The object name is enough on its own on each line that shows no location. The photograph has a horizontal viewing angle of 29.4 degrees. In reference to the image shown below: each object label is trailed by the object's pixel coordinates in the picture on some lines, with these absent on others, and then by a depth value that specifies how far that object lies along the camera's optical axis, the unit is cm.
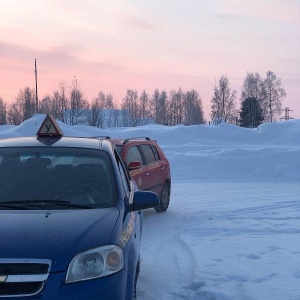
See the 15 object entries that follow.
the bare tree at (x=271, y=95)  8494
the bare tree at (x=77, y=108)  6606
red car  1043
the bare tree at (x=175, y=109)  10531
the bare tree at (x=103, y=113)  6912
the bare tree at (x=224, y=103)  8751
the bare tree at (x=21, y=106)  9059
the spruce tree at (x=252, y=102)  7462
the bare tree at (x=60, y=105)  7102
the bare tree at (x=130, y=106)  8850
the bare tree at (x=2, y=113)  9100
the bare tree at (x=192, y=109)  10061
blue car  368
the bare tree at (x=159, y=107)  10412
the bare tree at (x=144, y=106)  10048
